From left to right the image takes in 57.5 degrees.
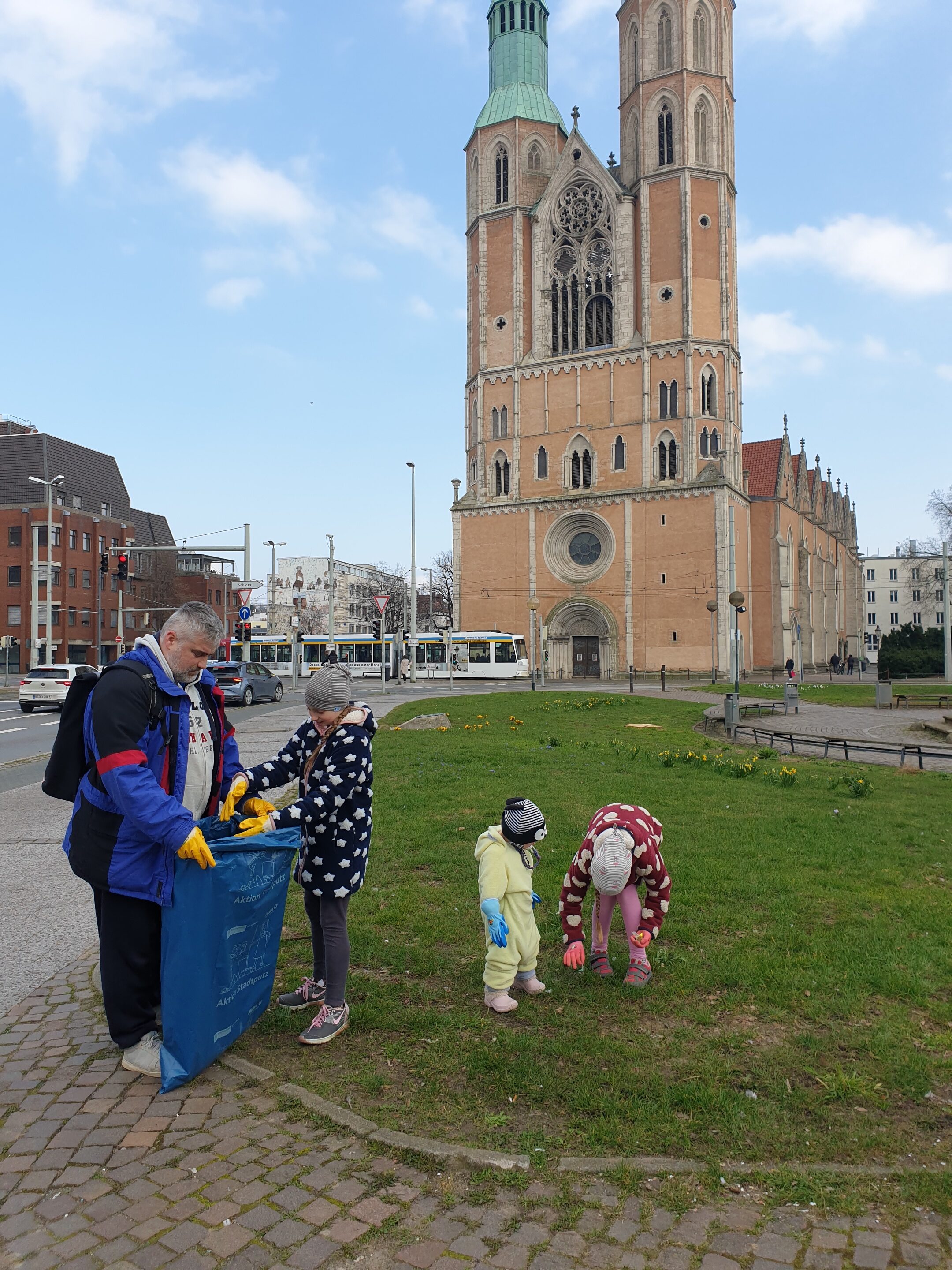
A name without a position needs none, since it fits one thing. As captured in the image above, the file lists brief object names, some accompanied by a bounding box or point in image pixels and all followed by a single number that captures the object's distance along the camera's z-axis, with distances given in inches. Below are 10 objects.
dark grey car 1058.7
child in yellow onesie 166.1
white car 1017.5
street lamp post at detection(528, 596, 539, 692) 1496.7
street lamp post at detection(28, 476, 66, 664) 1554.1
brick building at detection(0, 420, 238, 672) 2223.2
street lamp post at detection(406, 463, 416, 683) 1689.2
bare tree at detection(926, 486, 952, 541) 2223.2
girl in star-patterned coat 159.2
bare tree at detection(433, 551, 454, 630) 3358.8
